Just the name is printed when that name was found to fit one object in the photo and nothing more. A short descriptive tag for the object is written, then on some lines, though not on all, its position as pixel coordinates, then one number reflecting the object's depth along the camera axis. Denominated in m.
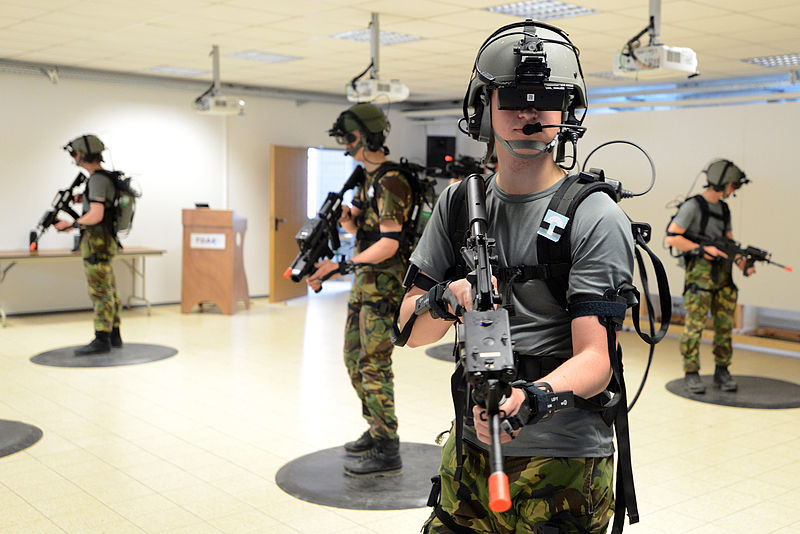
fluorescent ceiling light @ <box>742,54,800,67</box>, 8.60
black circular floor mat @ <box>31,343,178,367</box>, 7.14
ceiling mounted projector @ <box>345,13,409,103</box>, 7.05
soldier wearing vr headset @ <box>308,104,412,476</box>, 4.13
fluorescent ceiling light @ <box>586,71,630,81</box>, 10.24
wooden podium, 10.20
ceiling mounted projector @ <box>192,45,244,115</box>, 8.55
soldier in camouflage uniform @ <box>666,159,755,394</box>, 6.43
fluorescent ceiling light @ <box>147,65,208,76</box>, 9.98
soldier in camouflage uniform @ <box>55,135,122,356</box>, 7.16
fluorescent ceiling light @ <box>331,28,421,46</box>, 7.72
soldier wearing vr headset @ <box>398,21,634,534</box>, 1.71
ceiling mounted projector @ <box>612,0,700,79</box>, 5.52
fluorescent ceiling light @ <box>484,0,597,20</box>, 6.50
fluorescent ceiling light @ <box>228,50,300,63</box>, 8.87
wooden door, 11.53
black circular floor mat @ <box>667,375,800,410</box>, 6.16
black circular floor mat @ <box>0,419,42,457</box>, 4.80
